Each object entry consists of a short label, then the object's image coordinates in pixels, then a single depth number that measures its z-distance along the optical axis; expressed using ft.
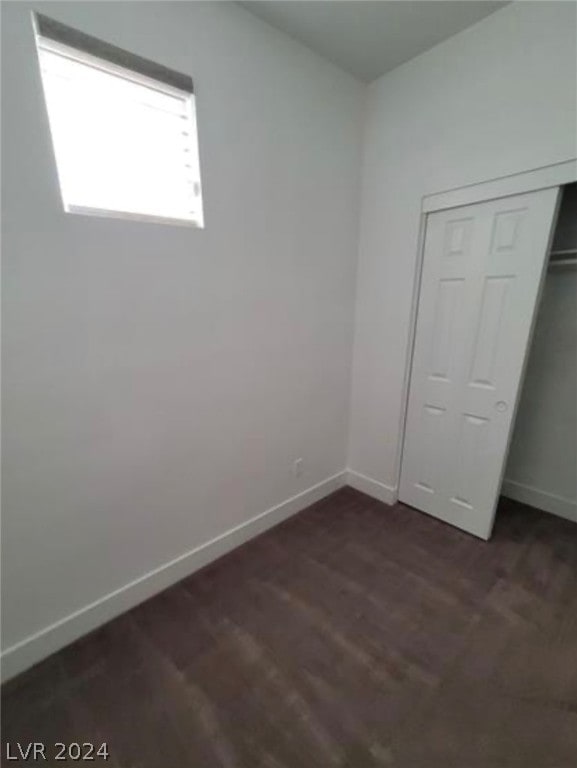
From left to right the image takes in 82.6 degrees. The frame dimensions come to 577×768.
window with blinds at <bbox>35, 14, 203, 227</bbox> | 3.97
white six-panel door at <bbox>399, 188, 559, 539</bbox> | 5.70
